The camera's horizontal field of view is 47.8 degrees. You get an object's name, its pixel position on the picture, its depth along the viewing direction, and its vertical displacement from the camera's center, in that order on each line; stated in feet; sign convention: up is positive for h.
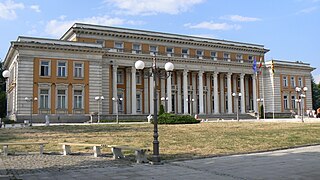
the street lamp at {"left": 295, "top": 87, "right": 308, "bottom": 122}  226.54 +7.49
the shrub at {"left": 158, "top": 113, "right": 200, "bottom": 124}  125.59 -3.48
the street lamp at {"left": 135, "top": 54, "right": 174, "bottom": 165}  40.88 +1.73
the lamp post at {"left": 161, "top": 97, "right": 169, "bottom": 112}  196.54 +4.47
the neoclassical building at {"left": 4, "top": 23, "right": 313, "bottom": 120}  160.86 +17.94
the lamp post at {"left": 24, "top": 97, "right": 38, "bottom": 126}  154.82 +5.04
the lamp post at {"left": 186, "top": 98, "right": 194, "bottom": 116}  207.53 +3.12
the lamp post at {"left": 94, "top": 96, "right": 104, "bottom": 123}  165.52 +5.43
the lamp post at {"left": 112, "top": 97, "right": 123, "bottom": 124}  177.38 +4.92
